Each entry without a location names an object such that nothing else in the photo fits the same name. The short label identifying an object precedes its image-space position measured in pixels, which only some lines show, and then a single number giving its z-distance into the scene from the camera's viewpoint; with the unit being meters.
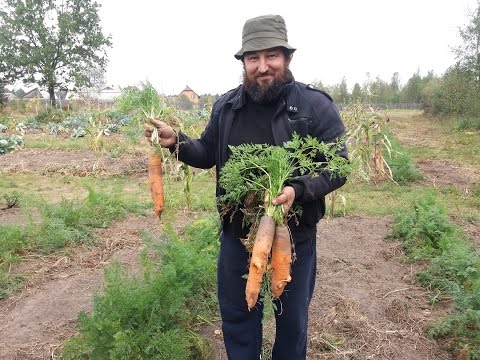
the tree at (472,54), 21.98
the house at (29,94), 58.16
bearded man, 2.34
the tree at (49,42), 33.62
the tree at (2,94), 31.23
